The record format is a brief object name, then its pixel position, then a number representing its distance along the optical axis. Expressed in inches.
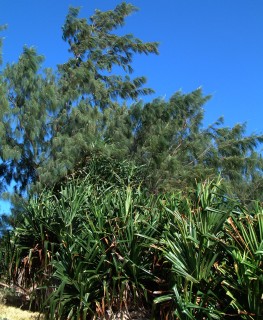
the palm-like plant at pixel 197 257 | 206.5
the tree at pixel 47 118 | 547.5
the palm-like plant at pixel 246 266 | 187.0
